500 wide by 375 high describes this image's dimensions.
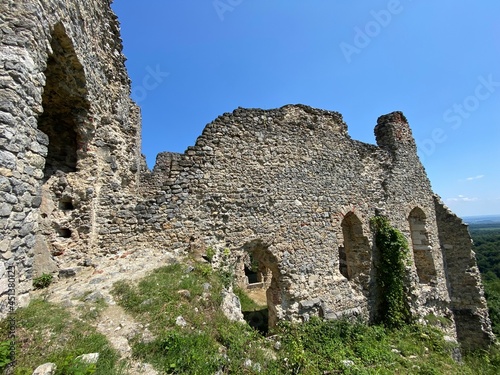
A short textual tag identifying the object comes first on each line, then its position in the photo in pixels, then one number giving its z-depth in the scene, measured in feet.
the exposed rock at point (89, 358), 9.32
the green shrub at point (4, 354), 8.16
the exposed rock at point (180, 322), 12.84
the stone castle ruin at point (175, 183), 11.37
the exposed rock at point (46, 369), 8.38
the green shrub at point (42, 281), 15.03
